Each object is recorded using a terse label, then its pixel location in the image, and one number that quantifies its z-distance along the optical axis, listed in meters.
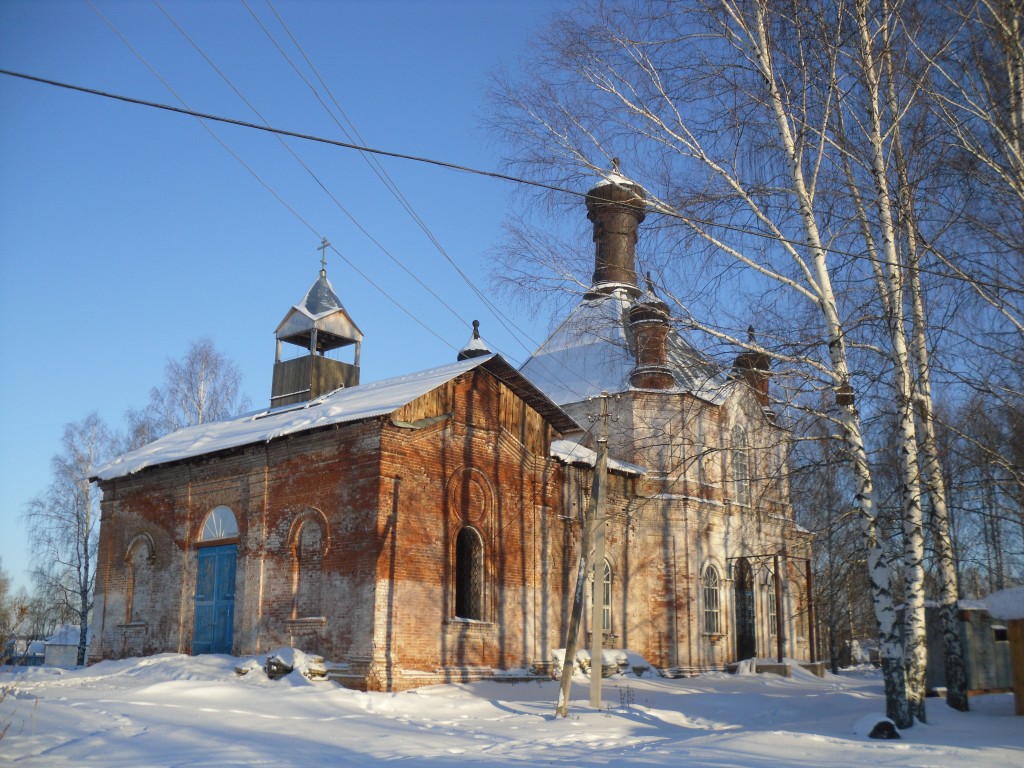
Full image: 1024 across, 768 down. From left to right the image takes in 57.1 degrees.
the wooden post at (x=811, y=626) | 25.69
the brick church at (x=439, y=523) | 15.92
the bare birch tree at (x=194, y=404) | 29.88
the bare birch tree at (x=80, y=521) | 29.11
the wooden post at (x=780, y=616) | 24.61
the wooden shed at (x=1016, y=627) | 11.88
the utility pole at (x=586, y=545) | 12.91
